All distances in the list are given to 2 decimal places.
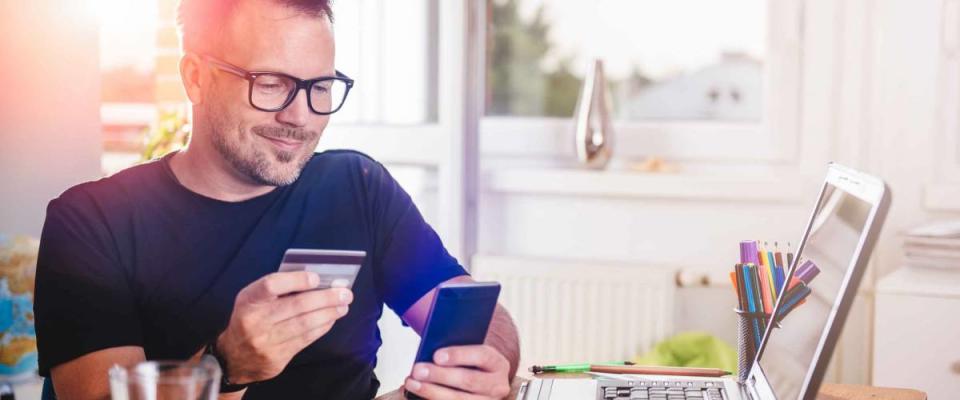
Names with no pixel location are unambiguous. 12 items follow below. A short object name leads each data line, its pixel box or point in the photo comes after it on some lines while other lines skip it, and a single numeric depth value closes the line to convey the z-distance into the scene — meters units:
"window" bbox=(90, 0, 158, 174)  3.63
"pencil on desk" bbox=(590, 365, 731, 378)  1.41
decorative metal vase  2.67
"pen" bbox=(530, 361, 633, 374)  1.43
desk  1.37
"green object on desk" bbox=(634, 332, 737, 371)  2.45
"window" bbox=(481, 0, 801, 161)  2.64
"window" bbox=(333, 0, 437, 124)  2.83
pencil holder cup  1.33
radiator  2.59
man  1.29
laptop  0.95
